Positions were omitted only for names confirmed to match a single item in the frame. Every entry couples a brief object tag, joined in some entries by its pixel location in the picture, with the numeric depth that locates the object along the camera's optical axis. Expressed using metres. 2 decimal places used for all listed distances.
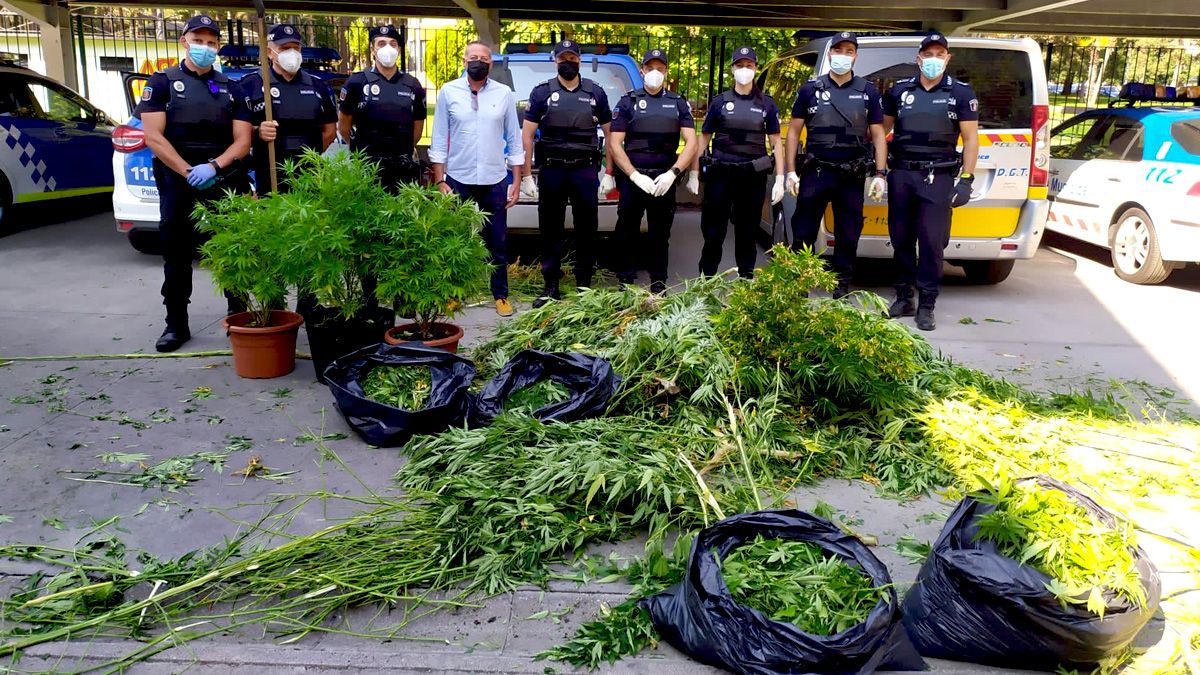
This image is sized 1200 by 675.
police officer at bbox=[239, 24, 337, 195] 6.26
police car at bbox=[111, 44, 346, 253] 8.13
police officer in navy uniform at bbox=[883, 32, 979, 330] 6.80
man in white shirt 6.71
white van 7.52
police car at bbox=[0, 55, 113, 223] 9.92
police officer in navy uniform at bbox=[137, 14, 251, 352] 5.77
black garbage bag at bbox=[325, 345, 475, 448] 4.57
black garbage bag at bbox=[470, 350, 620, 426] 4.51
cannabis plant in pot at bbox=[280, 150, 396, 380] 4.96
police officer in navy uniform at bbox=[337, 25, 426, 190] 6.87
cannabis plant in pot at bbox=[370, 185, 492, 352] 5.03
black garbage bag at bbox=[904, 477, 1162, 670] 2.78
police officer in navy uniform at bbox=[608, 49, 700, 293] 7.04
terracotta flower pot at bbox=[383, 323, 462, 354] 5.29
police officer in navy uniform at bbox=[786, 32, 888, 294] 7.00
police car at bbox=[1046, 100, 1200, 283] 8.12
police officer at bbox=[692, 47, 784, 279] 7.05
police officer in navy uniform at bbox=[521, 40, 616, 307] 6.89
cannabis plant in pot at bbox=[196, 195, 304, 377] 5.05
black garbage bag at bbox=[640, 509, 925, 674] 2.71
